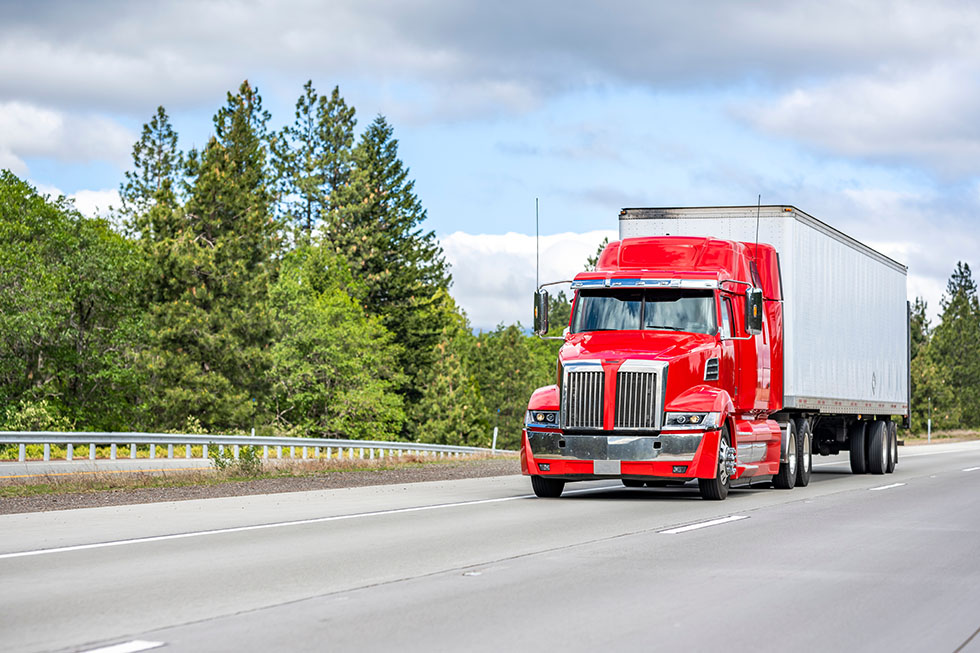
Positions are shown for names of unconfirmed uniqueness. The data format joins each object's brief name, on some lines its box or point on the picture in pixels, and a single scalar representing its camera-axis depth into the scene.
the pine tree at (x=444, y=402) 82.19
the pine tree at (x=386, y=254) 78.00
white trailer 22.31
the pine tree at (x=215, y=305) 51.62
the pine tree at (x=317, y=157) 79.25
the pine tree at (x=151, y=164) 73.25
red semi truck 18.00
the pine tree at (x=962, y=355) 124.69
